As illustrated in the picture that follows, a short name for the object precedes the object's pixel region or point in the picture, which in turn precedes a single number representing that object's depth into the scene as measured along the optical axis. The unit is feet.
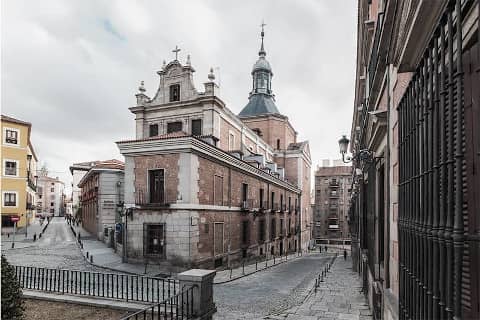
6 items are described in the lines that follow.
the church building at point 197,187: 57.06
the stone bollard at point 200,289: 25.20
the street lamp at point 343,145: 37.88
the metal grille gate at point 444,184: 6.12
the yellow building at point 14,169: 111.14
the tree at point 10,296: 21.45
